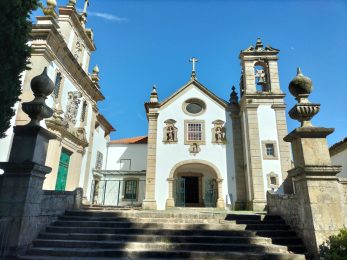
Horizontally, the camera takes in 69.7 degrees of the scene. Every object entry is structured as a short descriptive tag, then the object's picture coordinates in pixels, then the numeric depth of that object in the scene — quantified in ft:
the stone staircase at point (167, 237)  17.34
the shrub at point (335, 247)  14.69
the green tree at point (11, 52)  19.04
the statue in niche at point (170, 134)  58.03
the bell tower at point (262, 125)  49.67
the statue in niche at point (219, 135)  57.36
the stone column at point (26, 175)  17.15
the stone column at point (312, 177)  16.91
